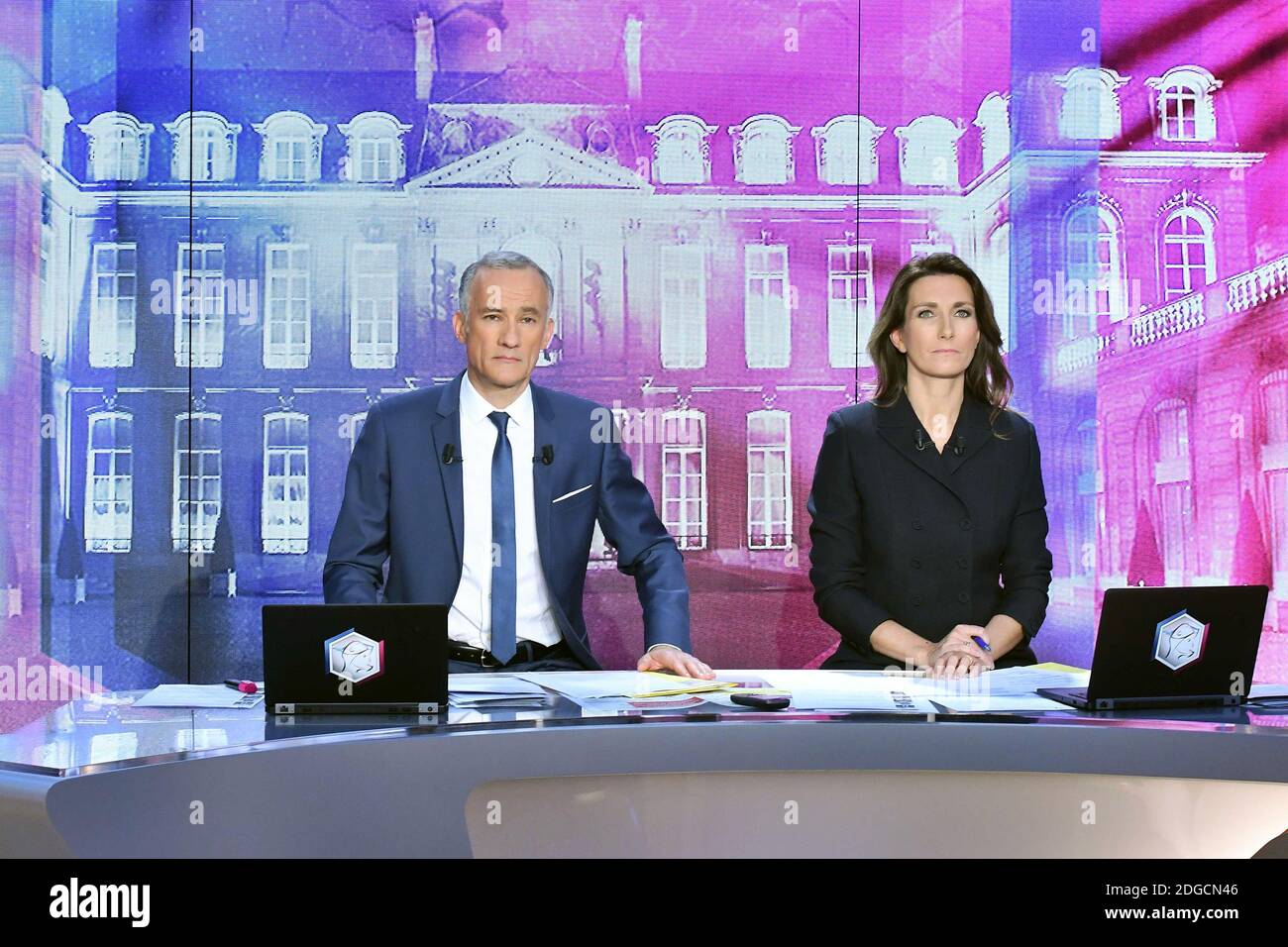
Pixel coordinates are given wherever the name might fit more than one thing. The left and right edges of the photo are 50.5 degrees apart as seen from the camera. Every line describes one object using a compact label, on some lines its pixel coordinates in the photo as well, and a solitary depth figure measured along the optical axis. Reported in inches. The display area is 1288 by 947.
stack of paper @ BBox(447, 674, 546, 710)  87.4
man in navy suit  132.7
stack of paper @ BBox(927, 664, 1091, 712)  86.4
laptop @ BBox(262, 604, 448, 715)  81.5
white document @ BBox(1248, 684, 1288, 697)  94.3
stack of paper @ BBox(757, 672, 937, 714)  85.7
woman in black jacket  131.3
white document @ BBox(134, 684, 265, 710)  89.0
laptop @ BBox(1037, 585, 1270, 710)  84.4
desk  73.7
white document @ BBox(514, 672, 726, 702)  91.8
